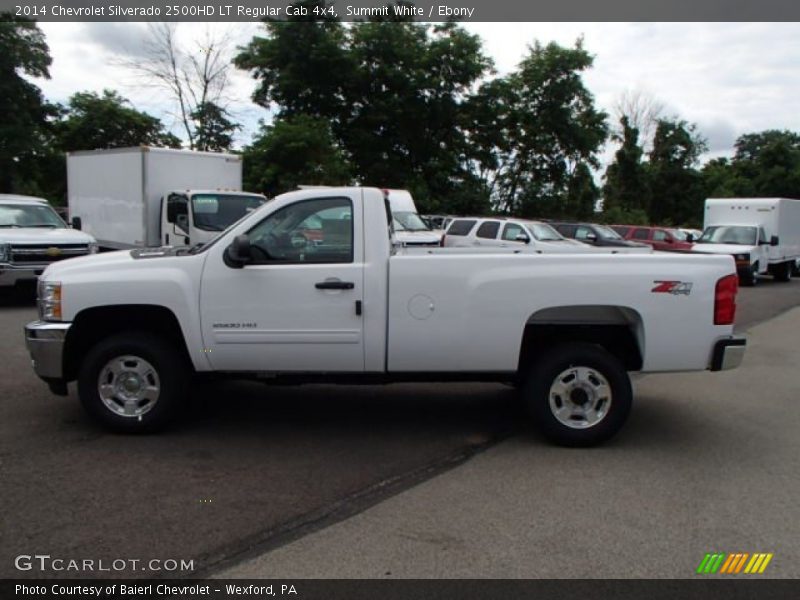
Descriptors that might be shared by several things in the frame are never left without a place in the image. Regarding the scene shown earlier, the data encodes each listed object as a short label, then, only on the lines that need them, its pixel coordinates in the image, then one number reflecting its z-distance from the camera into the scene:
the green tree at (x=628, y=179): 49.16
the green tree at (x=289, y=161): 28.06
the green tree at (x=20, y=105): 36.22
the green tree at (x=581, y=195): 40.72
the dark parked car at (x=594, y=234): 25.64
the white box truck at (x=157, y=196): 15.27
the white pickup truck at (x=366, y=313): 5.54
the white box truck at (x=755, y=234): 22.00
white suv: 19.80
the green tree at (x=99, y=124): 37.91
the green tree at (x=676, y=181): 51.78
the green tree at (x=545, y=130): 38.53
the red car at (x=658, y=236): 28.18
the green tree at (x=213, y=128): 35.31
